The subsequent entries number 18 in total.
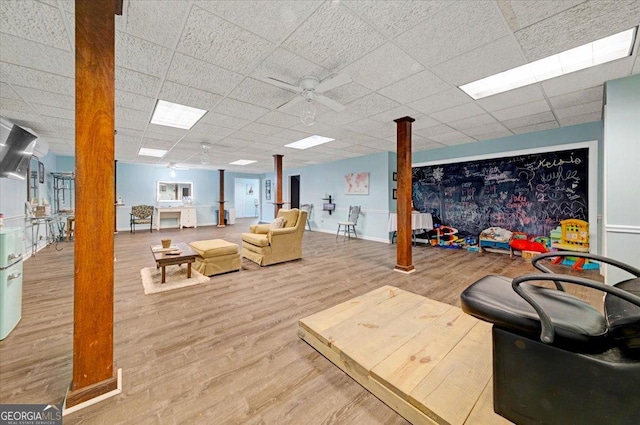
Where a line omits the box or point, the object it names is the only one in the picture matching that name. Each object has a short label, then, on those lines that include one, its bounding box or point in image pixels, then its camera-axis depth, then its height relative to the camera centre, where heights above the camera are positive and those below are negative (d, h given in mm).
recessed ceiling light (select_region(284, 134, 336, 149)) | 5409 +1641
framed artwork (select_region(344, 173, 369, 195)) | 7196 +886
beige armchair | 4305 -532
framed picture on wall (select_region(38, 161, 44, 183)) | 5699 +935
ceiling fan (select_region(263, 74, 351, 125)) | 2423 +1300
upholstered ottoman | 3658 -696
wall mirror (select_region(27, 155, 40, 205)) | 5070 +646
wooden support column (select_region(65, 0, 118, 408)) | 1358 +78
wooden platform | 1281 -950
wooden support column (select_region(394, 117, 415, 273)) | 3924 +339
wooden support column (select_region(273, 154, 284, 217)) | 6742 +947
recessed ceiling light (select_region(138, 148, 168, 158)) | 6449 +1624
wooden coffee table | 3184 -610
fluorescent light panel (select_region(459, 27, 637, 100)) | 2164 +1507
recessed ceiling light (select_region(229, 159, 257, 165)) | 8180 +1746
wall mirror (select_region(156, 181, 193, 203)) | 9688 +834
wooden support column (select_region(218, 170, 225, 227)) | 10203 +379
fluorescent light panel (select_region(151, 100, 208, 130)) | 3523 +1522
